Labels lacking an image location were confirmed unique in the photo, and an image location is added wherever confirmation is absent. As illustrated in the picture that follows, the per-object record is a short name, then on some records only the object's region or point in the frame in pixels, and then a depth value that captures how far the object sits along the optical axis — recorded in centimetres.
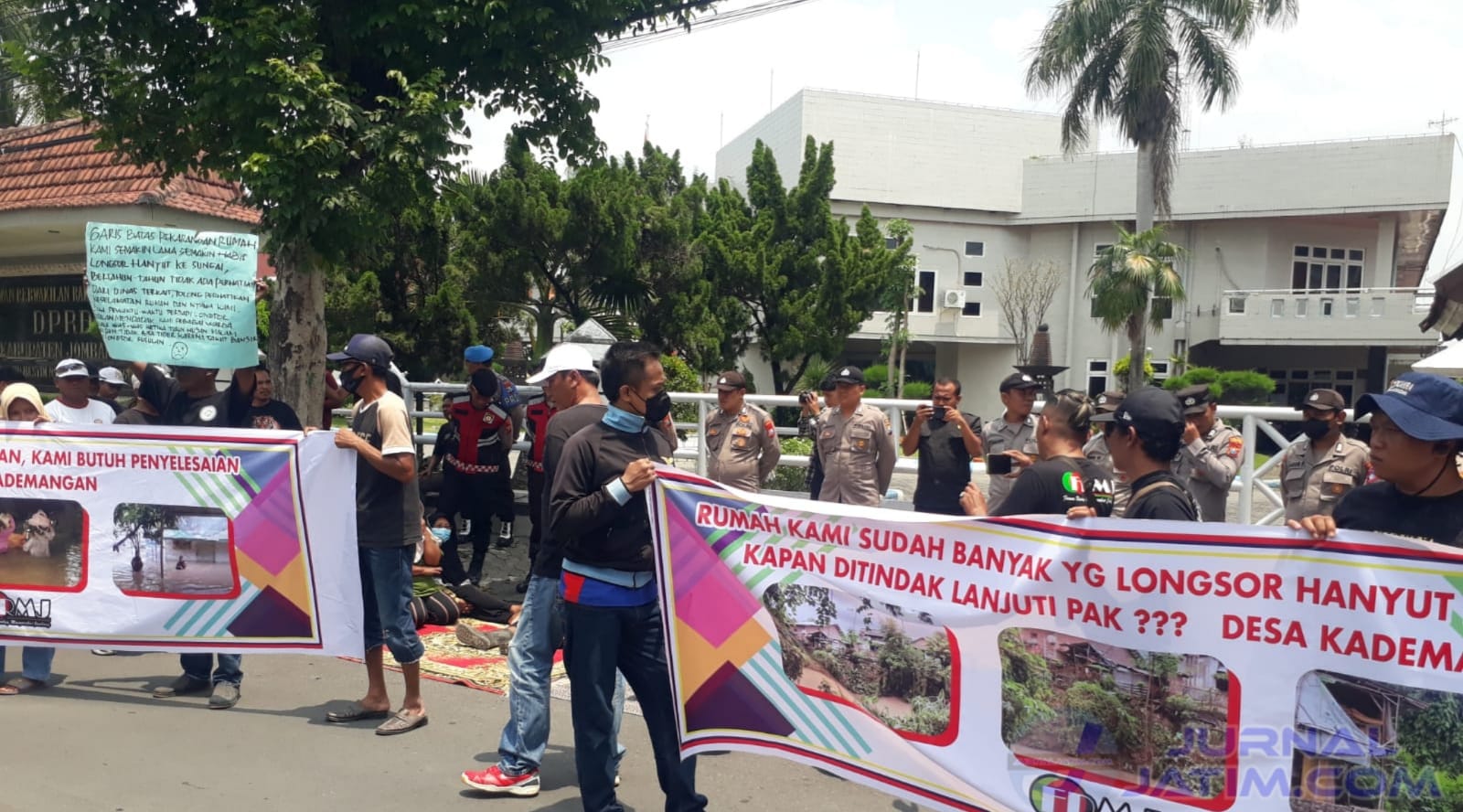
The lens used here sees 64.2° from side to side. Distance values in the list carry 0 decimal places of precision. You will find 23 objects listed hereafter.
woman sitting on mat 806
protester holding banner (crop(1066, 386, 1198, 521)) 378
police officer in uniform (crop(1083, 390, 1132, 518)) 637
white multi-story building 3691
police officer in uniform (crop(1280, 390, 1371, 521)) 660
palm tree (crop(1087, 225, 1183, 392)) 2791
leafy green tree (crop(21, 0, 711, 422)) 740
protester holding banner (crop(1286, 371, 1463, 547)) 330
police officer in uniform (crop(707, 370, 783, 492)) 823
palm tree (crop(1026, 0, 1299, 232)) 2722
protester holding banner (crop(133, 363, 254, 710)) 622
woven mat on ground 673
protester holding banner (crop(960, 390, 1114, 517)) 419
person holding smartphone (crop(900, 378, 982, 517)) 734
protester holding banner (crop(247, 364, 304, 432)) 695
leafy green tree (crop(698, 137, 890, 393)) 3011
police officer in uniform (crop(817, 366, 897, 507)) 774
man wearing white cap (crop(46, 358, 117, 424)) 752
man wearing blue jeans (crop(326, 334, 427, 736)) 553
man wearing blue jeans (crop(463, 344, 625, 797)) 479
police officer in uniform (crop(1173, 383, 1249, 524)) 718
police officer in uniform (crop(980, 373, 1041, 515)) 720
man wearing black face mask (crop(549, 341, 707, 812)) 428
